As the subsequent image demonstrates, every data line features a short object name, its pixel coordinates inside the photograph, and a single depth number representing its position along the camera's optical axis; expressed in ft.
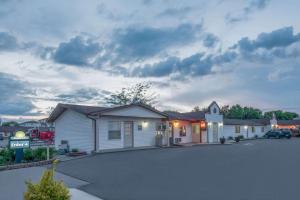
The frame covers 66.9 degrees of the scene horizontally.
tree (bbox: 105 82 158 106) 142.01
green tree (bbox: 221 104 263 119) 202.03
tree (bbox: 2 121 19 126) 221.94
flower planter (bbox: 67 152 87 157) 50.73
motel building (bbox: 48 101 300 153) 55.84
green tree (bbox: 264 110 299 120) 231.24
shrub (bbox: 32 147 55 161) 39.96
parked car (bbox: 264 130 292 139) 114.22
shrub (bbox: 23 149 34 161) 38.94
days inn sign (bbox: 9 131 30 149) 37.18
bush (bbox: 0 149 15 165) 36.86
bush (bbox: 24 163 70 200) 13.00
